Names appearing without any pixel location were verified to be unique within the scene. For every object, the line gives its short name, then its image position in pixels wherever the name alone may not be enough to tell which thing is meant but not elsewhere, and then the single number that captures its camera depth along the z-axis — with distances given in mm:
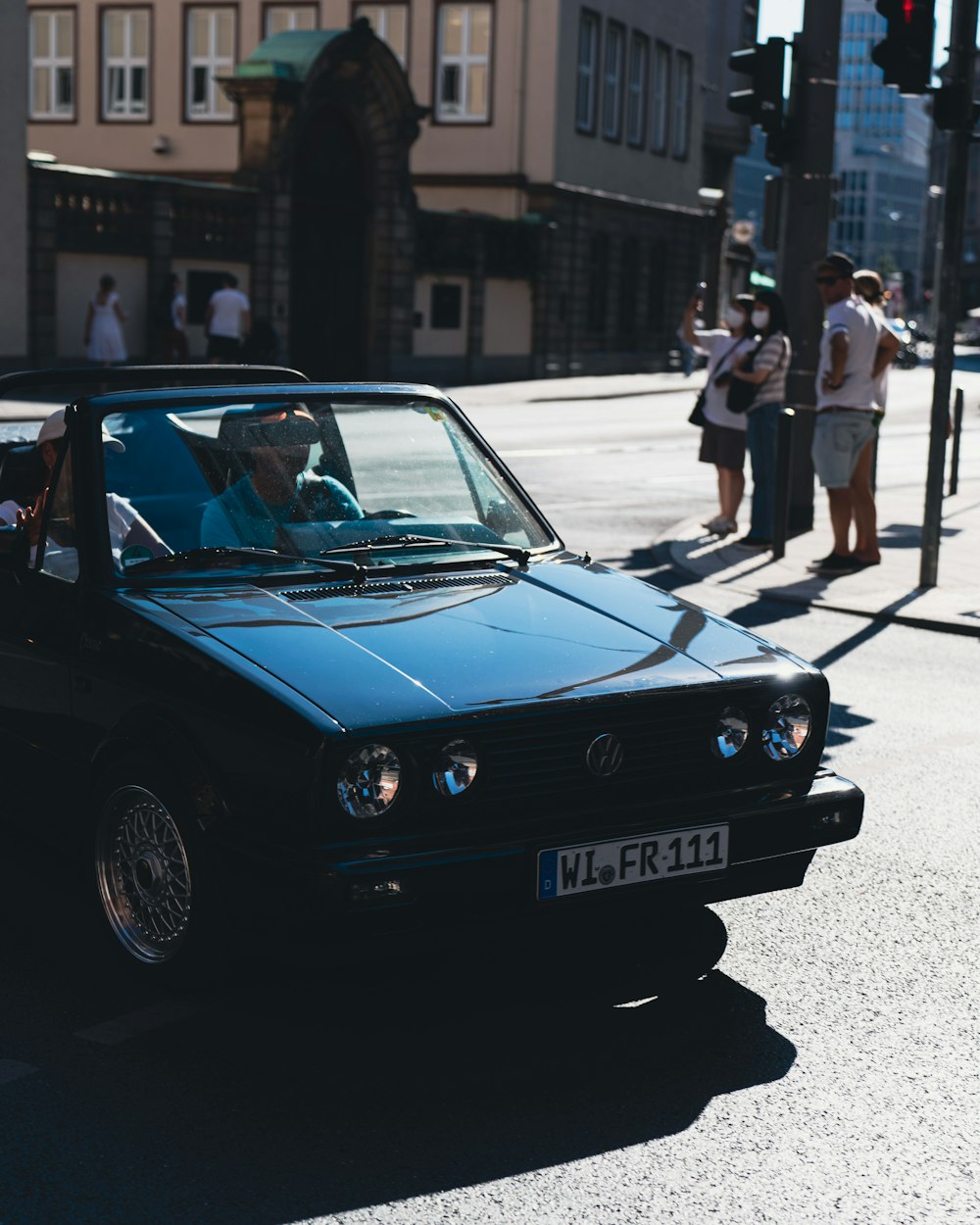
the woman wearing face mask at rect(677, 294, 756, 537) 13562
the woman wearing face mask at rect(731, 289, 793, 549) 13375
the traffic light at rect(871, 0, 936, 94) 11219
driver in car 5305
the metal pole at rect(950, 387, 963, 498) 16875
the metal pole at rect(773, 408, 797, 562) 12695
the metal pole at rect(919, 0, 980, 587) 11336
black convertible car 4234
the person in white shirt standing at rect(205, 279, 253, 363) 30375
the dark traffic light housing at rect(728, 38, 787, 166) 13633
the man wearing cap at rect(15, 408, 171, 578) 5227
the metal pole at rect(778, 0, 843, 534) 14070
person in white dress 30578
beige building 44188
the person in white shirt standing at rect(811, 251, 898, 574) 12141
